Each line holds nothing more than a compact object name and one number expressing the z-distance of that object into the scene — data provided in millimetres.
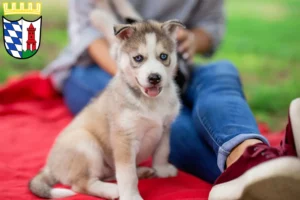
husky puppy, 1796
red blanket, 1862
